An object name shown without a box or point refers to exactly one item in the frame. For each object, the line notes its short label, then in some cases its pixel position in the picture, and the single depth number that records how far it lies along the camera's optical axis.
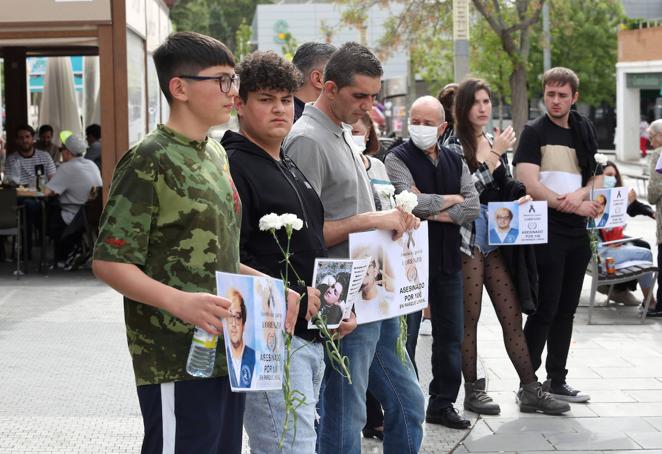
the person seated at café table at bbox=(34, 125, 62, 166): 18.34
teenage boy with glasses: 3.15
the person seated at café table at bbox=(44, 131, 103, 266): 13.19
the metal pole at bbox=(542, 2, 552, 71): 34.15
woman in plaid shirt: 6.68
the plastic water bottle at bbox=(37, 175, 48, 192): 14.86
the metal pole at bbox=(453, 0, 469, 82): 15.84
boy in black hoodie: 3.80
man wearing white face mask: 6.09
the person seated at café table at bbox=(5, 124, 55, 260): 15.63
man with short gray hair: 5.42
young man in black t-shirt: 7.02
